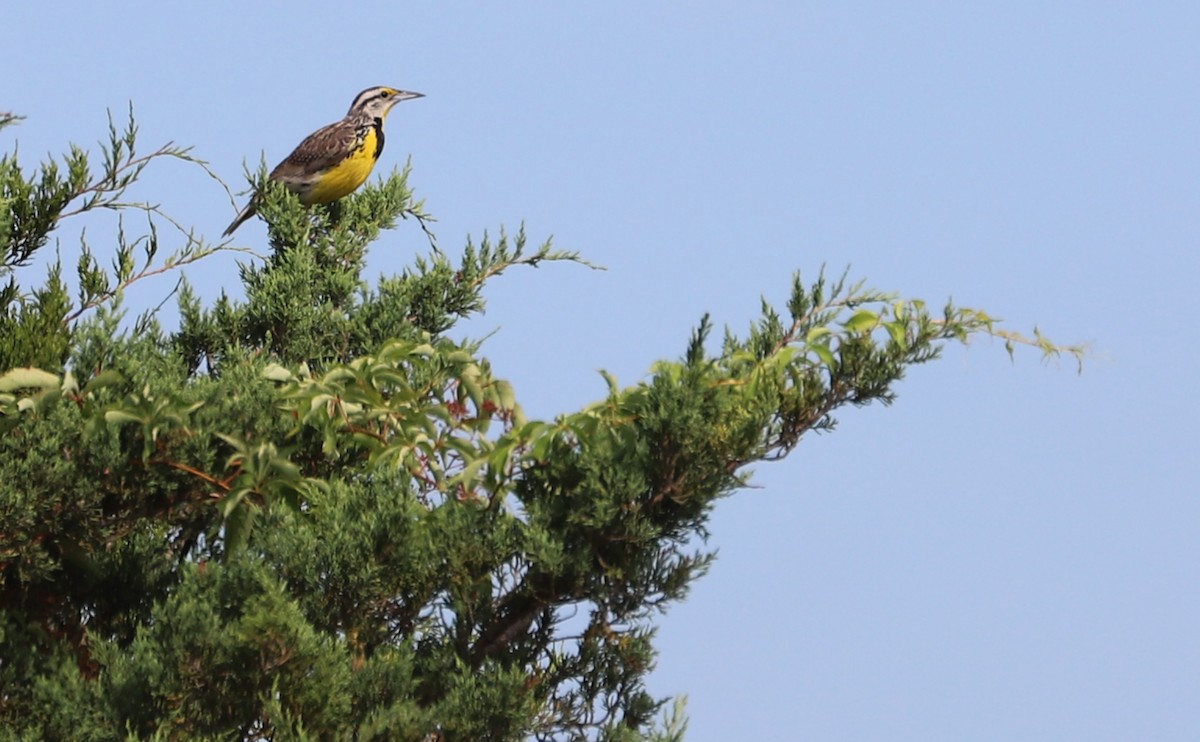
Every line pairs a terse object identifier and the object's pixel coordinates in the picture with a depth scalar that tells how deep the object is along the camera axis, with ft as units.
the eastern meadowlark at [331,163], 69.62
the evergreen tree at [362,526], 33.09
